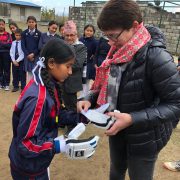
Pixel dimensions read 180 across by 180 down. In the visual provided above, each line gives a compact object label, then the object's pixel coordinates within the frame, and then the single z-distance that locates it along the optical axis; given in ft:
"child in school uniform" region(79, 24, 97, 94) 13.65
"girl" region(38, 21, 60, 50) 14.32
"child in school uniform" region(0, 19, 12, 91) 15.54
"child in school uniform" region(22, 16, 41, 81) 14.69
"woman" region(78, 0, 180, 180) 3.86
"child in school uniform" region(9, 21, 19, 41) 16.53
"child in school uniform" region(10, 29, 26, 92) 15.23
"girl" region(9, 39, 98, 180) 4.02
